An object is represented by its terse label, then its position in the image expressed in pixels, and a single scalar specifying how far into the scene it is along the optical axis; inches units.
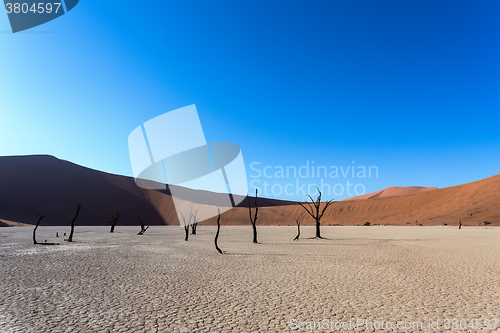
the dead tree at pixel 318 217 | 947.6
